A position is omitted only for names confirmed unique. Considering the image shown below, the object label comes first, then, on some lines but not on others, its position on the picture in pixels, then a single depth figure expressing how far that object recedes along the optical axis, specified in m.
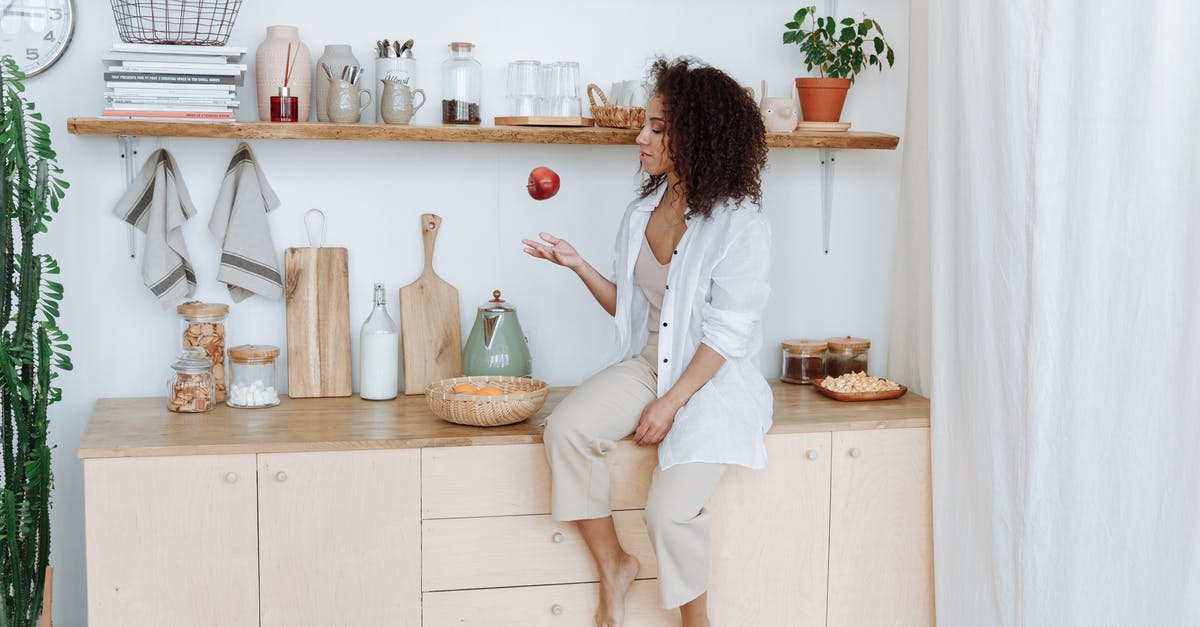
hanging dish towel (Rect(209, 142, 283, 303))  2.82
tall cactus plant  2.32
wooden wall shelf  2.58
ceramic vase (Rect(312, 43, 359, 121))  2.80
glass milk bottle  2.88
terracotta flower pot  3.04
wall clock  2.71
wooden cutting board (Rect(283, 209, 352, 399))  2.92
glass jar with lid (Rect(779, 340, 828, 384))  3.17
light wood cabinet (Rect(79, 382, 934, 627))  2.42
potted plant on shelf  3.04
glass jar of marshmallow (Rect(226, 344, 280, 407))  2.76
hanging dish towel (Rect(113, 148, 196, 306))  2.78
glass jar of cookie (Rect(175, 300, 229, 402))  2.80
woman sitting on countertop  2.50
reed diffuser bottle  2.71
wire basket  2.65
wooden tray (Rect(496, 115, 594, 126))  2.82
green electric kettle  2.91
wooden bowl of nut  2.96
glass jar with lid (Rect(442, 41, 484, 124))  2.88
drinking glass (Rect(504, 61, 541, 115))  2.91
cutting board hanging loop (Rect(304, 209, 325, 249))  2.95
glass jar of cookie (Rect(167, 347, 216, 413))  2.71
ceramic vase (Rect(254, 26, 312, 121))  2.73
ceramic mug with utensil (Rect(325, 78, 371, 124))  2.73
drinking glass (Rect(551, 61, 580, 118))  2.91
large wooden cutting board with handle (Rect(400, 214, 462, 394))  2.99
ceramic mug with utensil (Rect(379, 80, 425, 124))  2.77
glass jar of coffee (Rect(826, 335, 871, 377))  3.18
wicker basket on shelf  2.85
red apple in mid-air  2.70
